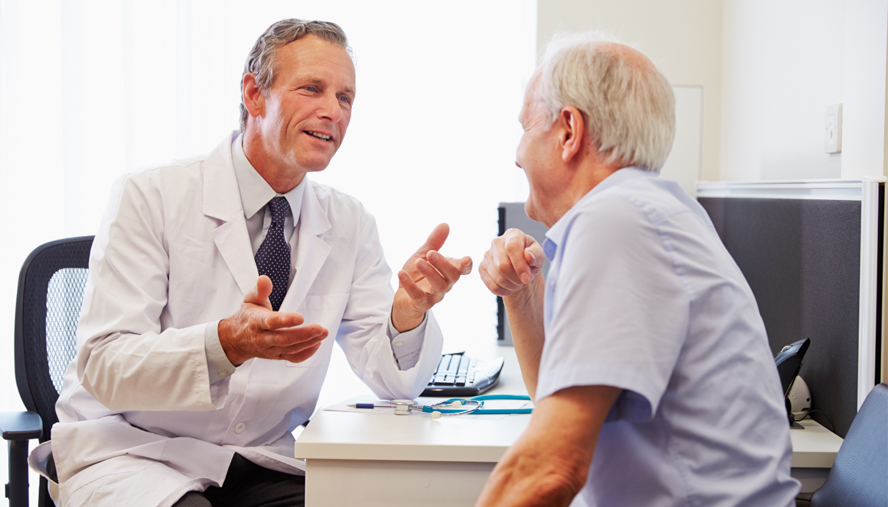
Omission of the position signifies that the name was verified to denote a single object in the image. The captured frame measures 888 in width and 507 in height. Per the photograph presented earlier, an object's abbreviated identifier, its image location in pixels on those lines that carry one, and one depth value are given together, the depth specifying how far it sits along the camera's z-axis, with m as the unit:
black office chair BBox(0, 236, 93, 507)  1.40
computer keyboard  1.40
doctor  1.14
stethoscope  1.21
